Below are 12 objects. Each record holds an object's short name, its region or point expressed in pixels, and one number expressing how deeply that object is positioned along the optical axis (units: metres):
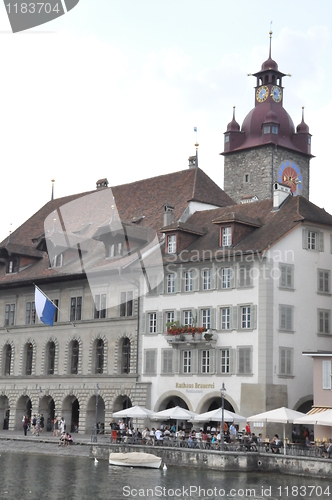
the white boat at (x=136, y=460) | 42.09
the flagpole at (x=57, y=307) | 60.75
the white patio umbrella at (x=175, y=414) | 48.72
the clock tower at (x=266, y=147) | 89.31
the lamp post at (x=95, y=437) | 47.97
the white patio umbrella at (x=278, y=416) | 43.97
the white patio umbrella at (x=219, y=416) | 46.02
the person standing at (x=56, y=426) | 57.69
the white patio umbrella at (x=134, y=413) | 50.56
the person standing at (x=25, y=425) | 58.34
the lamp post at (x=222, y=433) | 42.26
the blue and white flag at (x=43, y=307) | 58.59
